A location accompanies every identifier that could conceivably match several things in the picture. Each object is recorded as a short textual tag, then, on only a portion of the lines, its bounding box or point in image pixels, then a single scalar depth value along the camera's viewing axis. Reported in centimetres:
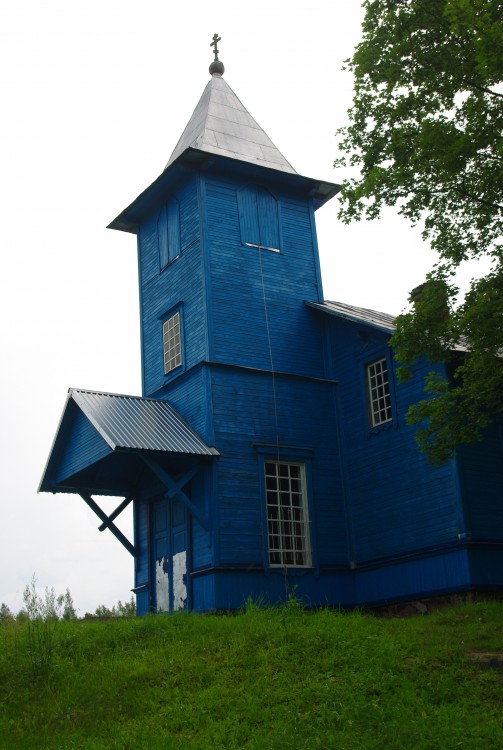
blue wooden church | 1648
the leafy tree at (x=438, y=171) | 1316
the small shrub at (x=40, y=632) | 1145
